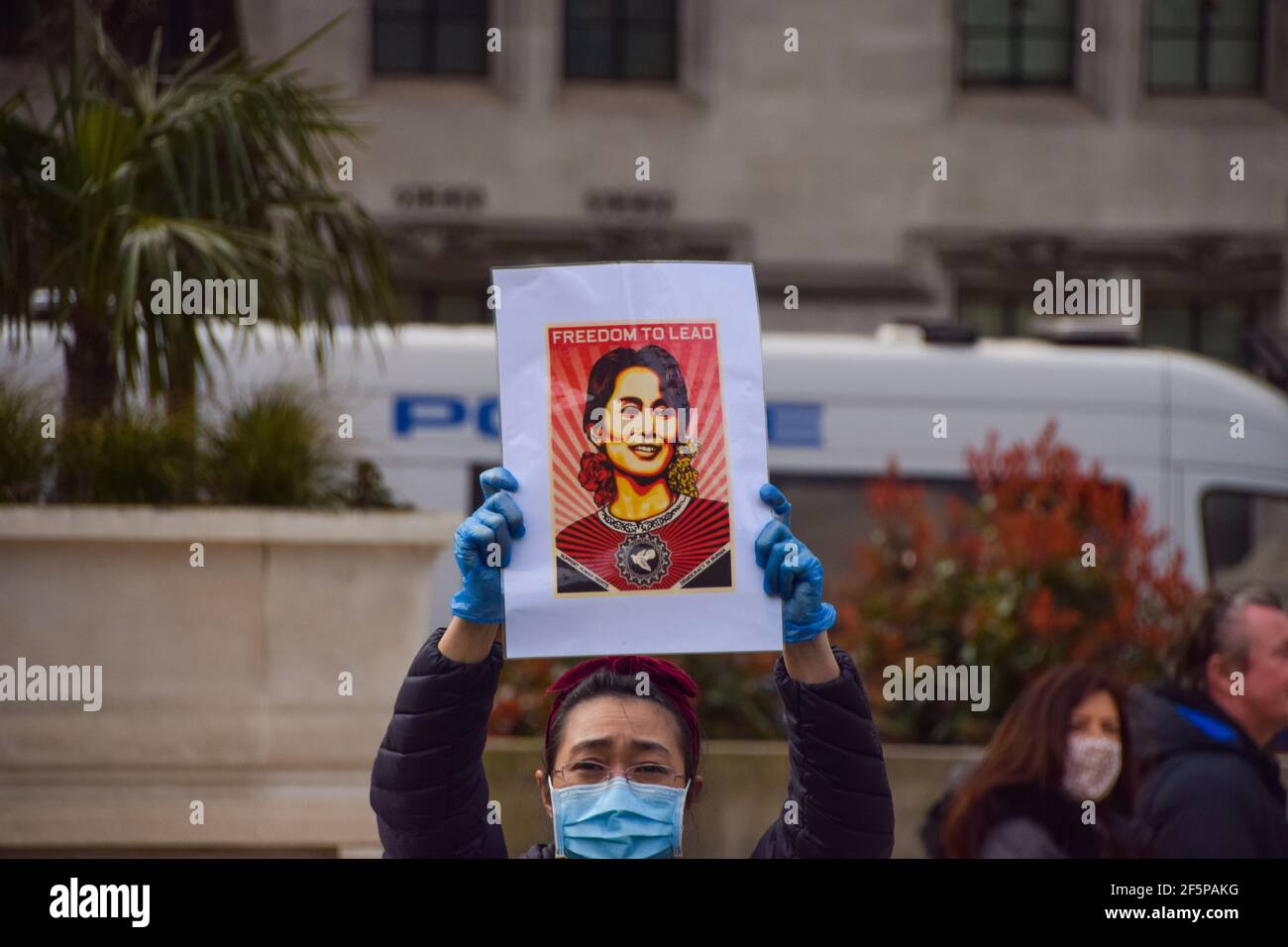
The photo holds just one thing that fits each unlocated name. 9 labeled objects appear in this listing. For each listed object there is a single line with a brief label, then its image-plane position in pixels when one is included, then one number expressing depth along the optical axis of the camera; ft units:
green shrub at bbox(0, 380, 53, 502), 19.43
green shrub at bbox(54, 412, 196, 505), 19.35
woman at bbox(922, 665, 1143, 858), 14.17
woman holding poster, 8.50
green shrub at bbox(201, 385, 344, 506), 19.61
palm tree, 20.45
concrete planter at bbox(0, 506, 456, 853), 18.16
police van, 33.12
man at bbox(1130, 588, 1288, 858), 13.44
